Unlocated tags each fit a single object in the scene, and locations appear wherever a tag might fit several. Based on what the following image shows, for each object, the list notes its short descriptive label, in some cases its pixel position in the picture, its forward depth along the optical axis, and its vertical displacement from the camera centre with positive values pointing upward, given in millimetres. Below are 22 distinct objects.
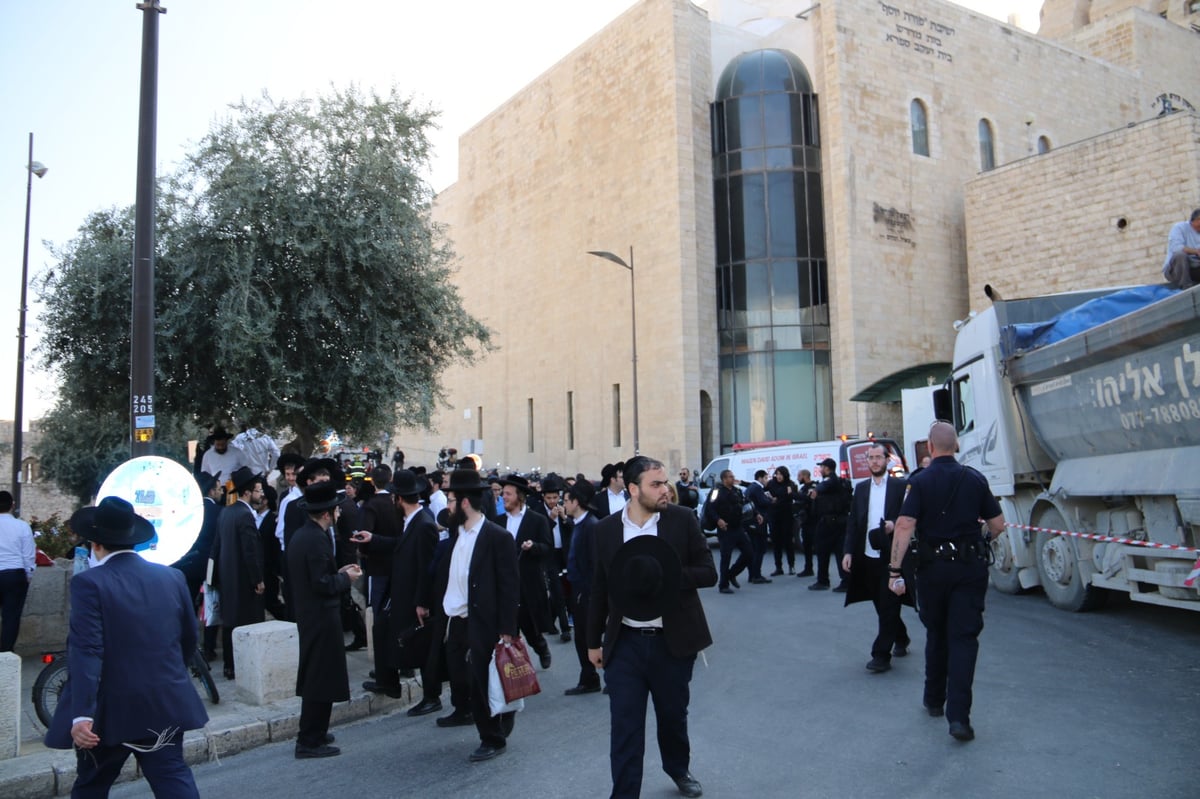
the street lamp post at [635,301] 28462 +6551
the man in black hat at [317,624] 6168 -934
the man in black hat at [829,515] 13375 -630
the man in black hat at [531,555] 8445 -694
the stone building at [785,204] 33125 +9908
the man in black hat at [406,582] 6789 -741
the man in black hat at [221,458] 11578 +347
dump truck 7906 +290
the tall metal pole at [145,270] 8117 +1926
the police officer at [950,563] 5715 -593
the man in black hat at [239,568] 8367 -741
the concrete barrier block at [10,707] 6102 -1416
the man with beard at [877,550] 7754 -694
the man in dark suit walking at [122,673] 4004 -807
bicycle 6469 -1366
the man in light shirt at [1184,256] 8867 +1949
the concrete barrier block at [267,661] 7379 -1406
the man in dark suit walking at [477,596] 5910 -752
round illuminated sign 6469 -74
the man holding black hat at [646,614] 4500 -684
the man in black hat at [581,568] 7766 -831
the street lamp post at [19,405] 18469 +1689
